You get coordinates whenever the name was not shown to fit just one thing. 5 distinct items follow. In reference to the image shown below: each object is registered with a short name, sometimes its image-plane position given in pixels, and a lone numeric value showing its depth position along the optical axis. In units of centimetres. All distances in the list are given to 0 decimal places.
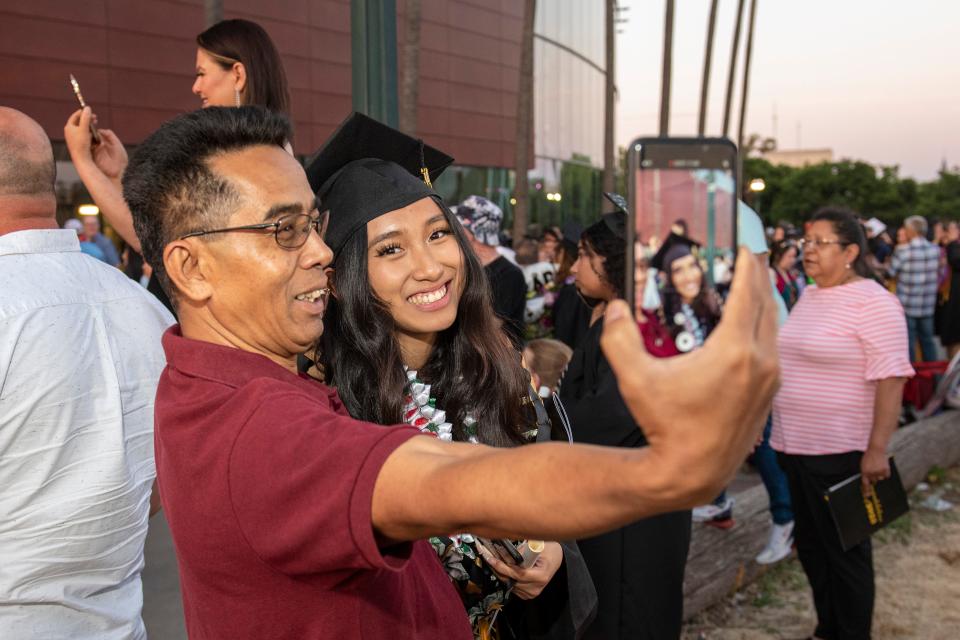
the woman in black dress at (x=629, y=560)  304
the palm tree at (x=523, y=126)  1739
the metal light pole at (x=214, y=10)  1036
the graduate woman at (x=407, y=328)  226
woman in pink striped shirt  406
